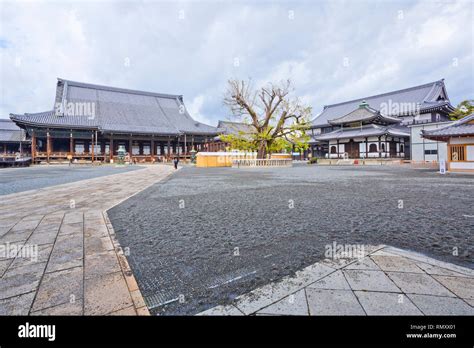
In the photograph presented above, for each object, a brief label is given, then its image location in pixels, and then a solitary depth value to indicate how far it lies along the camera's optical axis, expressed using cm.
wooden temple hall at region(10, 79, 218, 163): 3036
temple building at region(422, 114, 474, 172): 1508
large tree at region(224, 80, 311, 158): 2389
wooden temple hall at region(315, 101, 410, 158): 3061
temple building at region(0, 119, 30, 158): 3704
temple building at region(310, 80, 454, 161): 2955
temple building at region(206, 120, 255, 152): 4090
